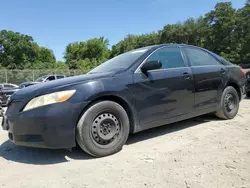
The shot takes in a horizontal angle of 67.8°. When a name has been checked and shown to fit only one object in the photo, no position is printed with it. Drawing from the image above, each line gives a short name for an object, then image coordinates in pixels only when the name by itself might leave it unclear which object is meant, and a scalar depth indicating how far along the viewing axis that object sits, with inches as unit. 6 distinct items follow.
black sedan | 87.1
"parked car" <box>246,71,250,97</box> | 234.8
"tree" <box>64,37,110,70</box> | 1839.2
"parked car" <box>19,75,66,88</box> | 588.6
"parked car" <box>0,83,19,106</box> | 316.2
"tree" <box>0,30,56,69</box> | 1483.5
